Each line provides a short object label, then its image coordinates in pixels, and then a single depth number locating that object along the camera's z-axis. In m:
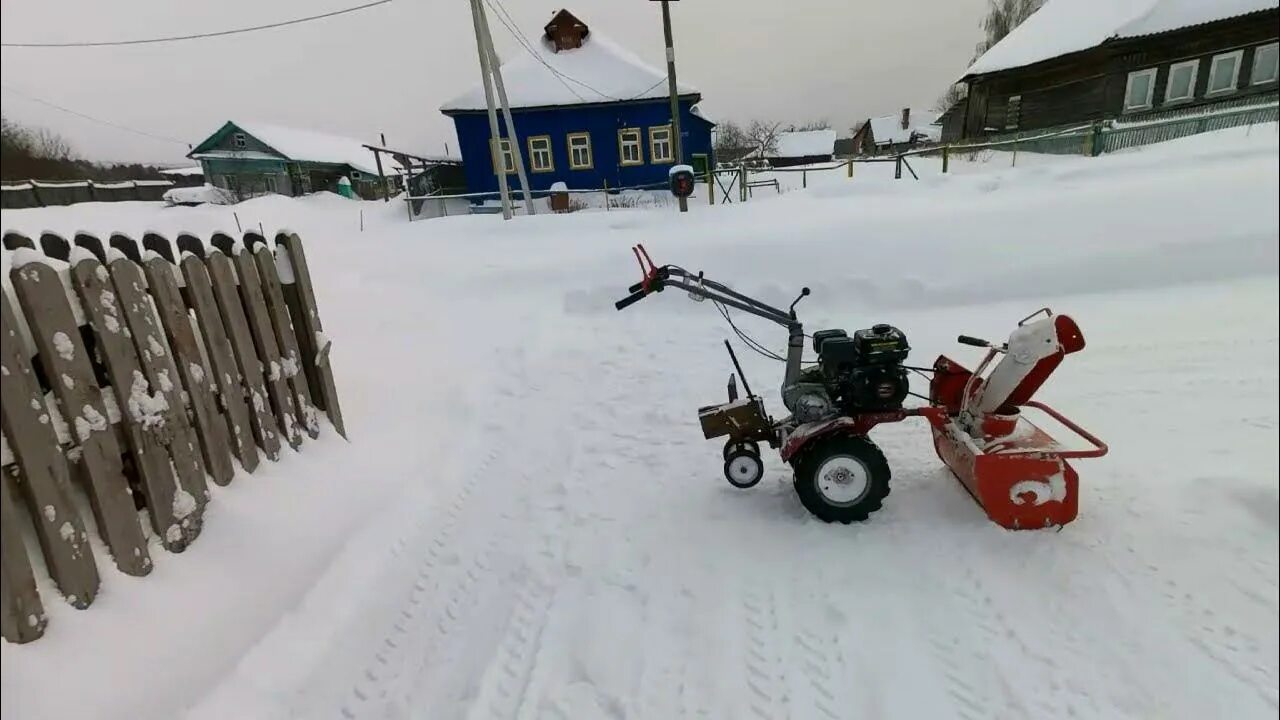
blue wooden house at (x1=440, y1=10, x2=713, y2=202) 19.33
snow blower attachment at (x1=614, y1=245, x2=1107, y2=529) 2.86
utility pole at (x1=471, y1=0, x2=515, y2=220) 11.66
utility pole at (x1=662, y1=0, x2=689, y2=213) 12.15
